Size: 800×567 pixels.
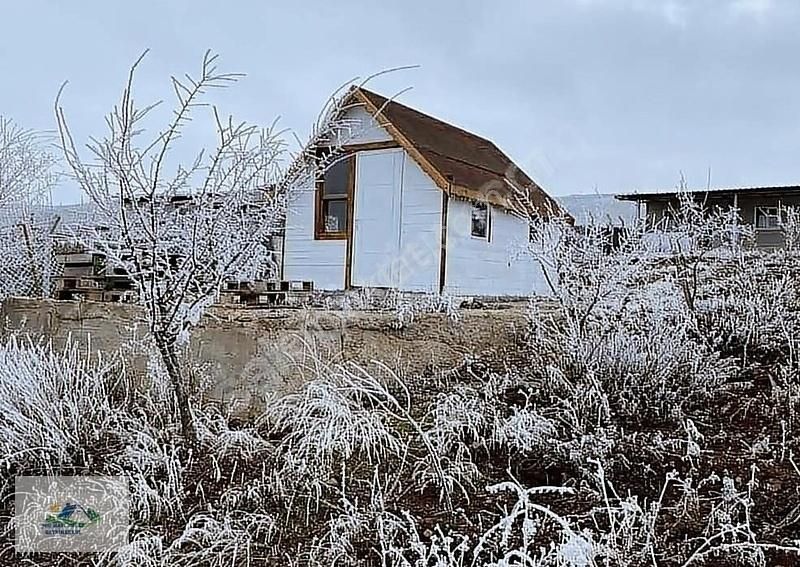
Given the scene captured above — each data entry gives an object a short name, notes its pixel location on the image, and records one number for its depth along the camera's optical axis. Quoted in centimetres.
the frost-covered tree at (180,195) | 344
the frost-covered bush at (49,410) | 347
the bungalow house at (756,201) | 1845
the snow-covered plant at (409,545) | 227
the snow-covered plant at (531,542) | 210
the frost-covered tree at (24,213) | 706
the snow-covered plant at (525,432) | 321
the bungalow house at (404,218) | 874
